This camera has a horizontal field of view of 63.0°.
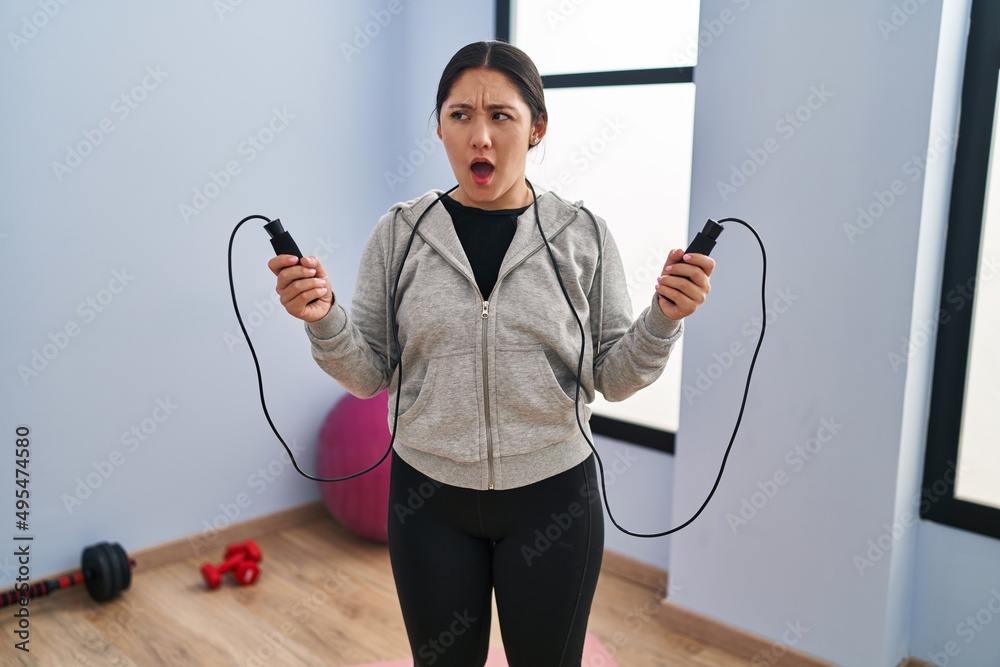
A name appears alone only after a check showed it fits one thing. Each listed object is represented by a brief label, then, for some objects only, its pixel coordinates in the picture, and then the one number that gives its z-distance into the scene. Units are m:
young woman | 1.25
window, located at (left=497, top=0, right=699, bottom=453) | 2.46
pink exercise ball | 2.74
